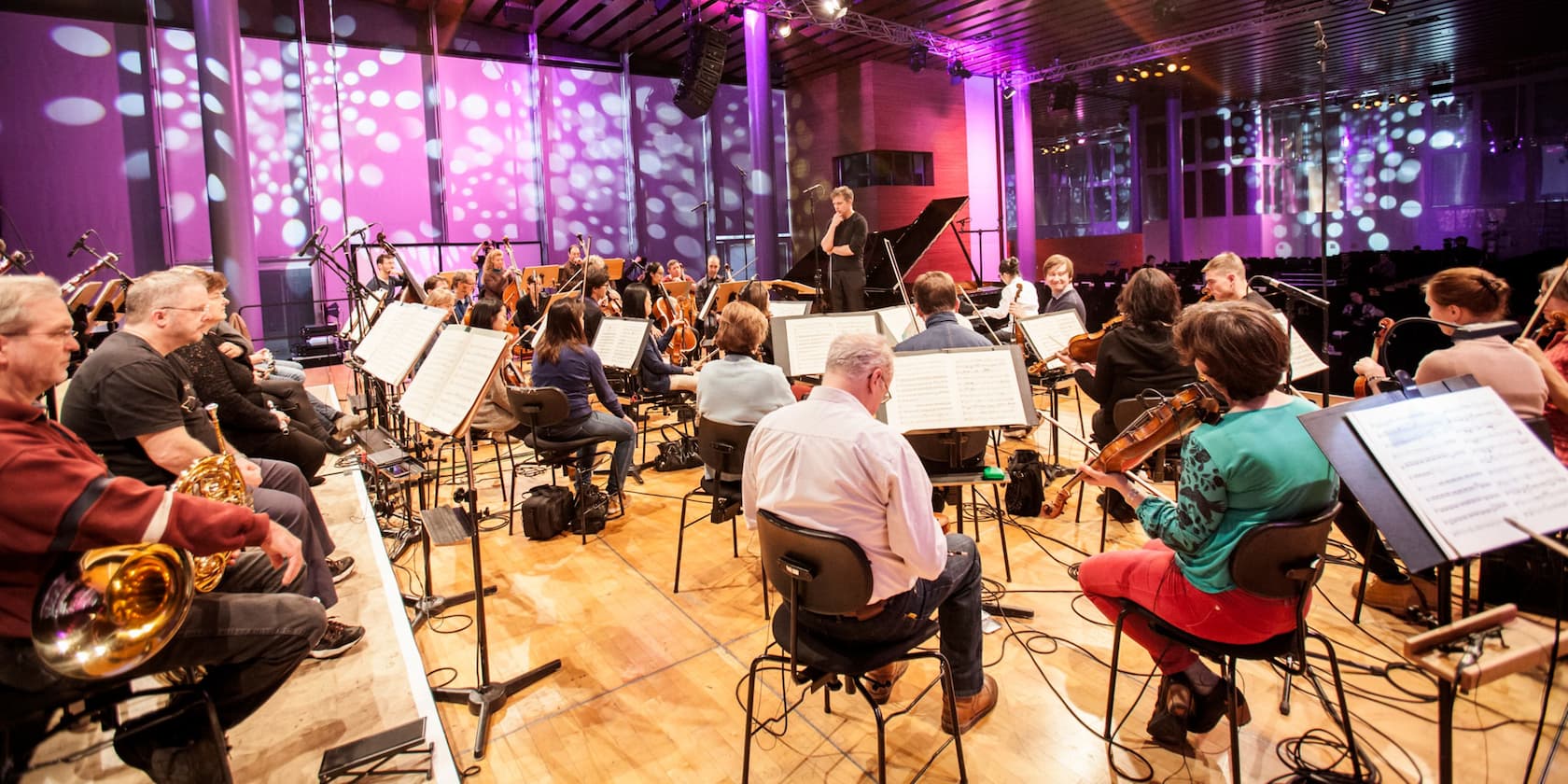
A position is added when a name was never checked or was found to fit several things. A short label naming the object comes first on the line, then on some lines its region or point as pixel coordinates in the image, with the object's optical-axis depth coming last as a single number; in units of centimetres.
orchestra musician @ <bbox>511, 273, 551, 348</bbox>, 787
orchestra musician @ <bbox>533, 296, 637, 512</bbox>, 473
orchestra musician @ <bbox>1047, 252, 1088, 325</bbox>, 593
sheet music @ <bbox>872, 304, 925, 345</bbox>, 555
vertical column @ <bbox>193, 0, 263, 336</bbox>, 912
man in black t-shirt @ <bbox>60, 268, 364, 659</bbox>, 267
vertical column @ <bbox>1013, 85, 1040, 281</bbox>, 1406
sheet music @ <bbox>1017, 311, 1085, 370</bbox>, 489
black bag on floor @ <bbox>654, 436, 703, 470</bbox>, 612
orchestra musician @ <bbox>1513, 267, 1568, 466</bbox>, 292
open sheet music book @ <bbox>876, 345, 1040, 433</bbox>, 327
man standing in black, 738
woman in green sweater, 205
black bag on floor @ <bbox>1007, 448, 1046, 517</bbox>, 467
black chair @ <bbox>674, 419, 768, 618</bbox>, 362
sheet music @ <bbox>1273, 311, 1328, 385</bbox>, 406
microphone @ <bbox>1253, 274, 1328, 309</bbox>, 342
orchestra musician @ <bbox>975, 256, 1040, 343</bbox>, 700
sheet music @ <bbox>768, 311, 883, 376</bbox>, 489
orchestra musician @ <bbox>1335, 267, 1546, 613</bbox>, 285
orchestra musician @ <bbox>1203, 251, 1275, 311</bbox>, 429
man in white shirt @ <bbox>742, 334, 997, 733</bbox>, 212
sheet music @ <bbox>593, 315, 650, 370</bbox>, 564
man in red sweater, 176
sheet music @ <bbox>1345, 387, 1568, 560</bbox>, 169
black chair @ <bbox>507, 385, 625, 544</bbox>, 438
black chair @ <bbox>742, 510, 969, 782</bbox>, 207
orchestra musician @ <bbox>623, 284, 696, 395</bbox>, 575
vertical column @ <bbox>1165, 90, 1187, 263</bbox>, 1652
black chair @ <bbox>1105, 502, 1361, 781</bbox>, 198
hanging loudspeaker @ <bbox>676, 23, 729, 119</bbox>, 1074
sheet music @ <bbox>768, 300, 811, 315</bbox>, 641
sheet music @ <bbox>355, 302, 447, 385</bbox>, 379
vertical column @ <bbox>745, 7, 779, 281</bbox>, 1058
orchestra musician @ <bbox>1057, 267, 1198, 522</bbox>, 400
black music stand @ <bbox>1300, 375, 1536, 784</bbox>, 156
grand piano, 816
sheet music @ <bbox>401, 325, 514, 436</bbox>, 289
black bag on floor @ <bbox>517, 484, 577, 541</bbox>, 466
